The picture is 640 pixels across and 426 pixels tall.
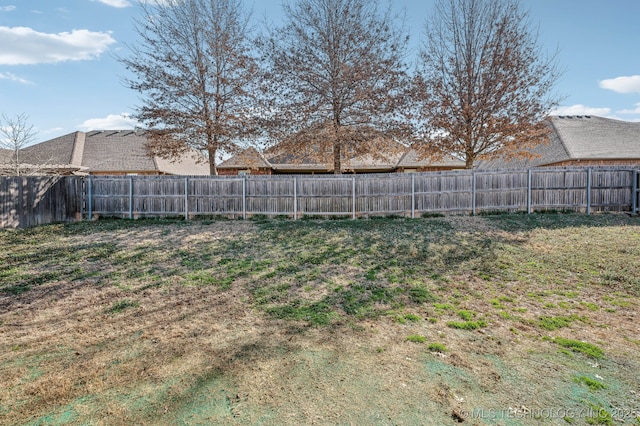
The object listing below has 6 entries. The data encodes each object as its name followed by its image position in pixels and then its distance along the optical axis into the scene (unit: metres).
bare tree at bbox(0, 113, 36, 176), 13.69
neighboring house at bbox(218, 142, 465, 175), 21.30
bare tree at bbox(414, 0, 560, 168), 12.98
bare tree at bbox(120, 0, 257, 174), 13.79
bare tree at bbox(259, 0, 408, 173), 13.17
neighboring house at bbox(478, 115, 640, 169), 18.31
